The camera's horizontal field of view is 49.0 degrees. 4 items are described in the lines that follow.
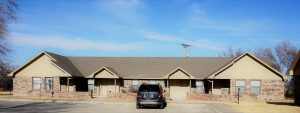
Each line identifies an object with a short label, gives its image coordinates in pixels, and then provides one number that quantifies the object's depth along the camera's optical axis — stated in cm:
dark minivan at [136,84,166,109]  2207
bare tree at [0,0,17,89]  2522
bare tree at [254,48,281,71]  5456
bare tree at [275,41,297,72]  5282
